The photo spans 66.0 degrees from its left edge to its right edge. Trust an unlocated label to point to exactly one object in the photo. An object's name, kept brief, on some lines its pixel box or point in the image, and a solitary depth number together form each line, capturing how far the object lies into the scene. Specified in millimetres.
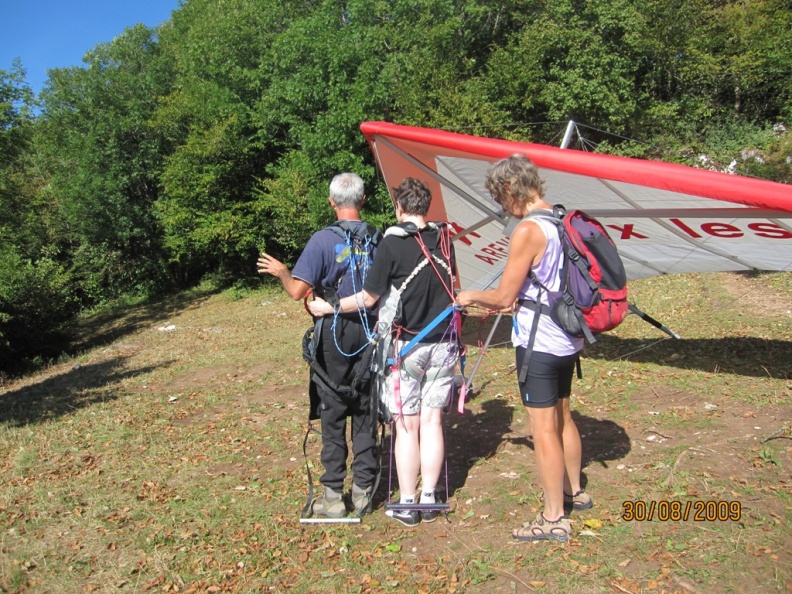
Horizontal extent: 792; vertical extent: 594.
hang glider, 3771
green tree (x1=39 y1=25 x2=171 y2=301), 27047
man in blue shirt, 3473
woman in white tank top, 2939
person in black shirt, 3322
